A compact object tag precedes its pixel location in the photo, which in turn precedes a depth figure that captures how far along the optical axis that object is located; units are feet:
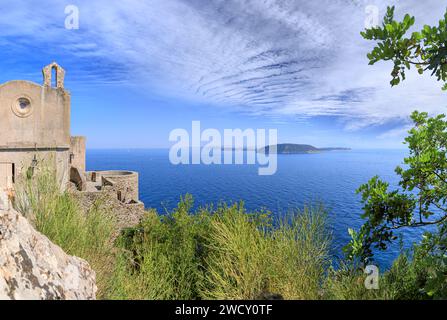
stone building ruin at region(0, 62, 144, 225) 55.72
